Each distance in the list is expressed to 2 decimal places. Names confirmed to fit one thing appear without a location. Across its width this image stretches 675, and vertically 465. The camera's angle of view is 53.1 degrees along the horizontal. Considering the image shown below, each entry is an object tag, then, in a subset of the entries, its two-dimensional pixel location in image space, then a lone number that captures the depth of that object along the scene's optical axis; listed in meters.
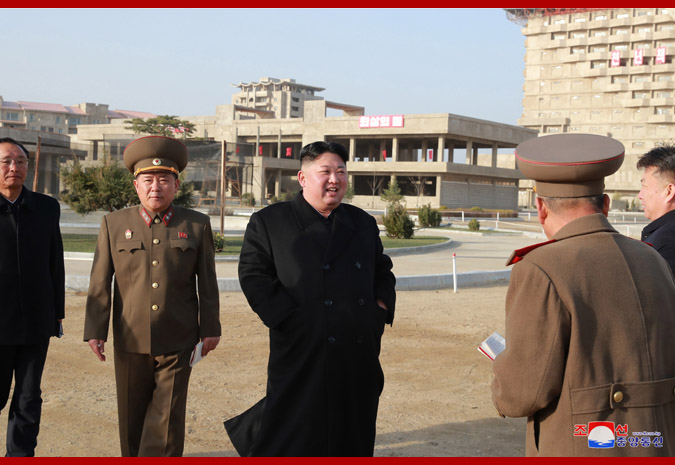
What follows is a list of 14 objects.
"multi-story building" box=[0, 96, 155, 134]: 122.50
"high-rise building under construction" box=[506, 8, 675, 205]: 95.69
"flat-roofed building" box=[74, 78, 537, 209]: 64.56
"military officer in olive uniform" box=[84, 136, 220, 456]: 4.19
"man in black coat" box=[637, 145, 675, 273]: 4.04
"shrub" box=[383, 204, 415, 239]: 25.41
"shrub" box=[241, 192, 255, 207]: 55.88
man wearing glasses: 4.27
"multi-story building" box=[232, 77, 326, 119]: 132.62
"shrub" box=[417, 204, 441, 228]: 33.75
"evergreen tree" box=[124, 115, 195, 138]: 74.17
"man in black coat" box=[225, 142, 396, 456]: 3.61
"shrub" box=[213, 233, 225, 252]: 17.45
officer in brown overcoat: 2.26
